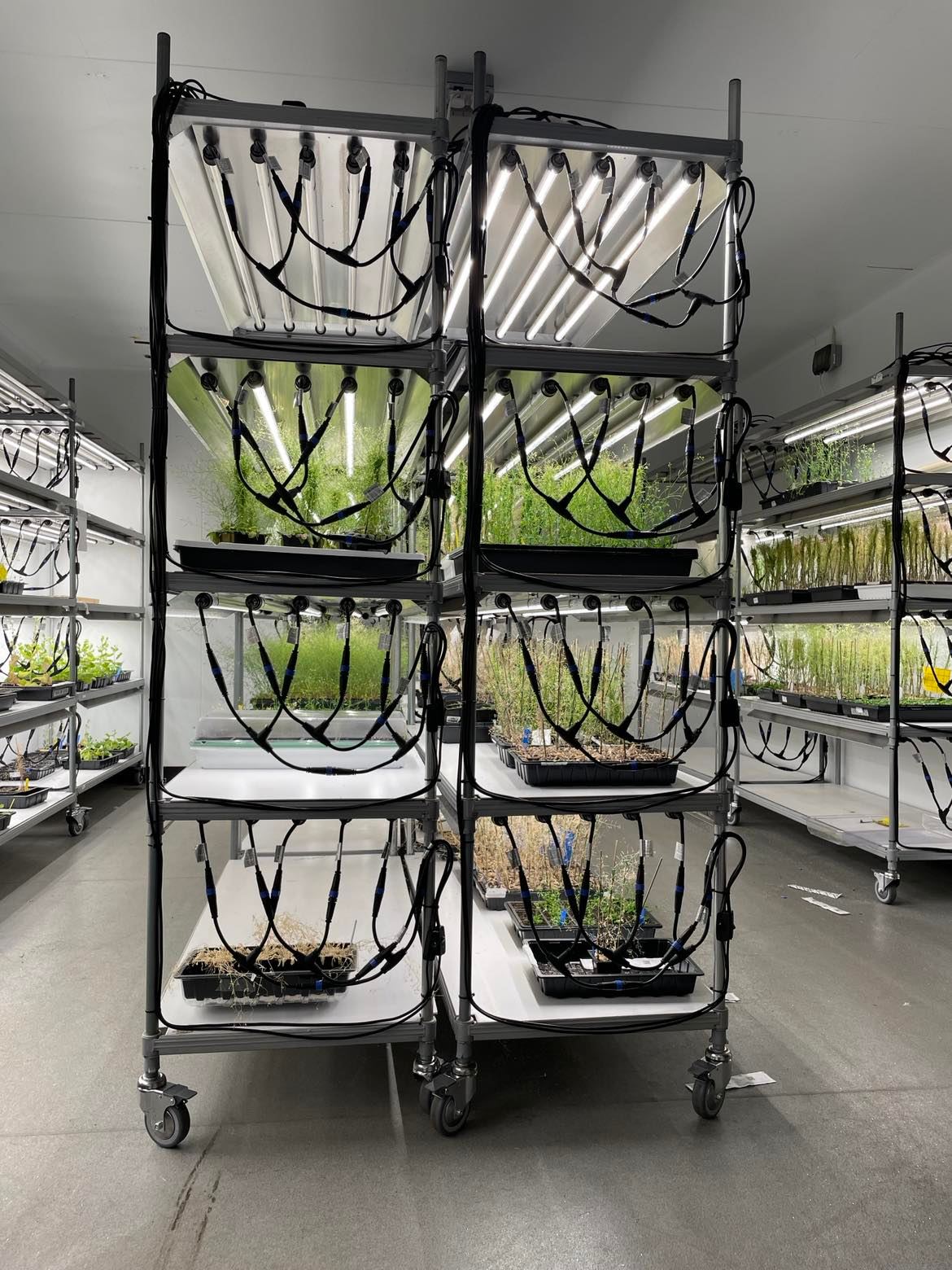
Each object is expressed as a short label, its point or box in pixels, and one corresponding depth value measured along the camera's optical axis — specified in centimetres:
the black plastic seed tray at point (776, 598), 481
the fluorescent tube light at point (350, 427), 240
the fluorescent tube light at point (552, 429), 225
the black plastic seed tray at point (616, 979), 219
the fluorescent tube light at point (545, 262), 215
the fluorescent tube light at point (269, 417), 229
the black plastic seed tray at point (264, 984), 216
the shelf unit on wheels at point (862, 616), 395
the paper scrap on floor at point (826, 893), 403
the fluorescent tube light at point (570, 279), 212
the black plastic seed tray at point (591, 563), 212
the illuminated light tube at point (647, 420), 226
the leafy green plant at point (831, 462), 500
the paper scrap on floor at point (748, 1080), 234
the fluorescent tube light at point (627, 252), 214
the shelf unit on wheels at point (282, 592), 192
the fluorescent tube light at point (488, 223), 208
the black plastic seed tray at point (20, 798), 467
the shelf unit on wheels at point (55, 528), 439
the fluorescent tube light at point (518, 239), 210
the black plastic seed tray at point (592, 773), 226
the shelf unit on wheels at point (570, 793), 199
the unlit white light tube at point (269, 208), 205
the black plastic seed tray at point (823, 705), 447
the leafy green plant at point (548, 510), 238
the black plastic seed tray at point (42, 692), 466
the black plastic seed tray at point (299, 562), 207
